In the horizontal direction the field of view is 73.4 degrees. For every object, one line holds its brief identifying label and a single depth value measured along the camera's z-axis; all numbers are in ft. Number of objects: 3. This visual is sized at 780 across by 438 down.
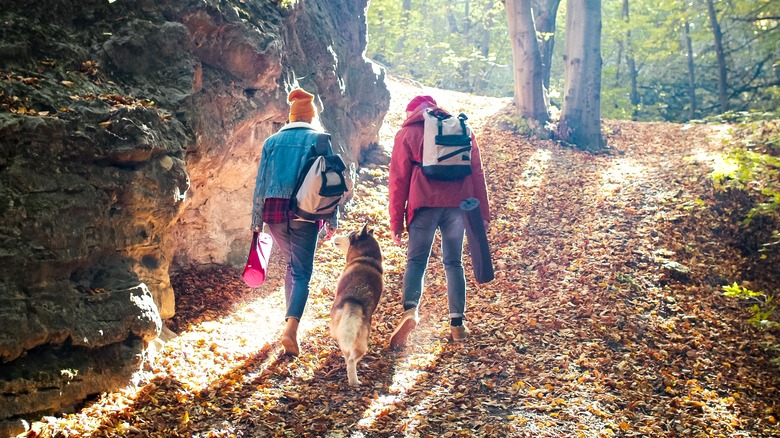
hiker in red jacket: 16.43
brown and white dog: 14.05
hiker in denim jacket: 15.02
